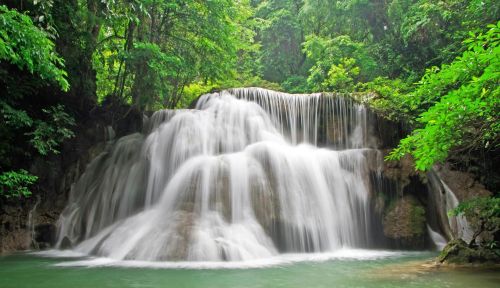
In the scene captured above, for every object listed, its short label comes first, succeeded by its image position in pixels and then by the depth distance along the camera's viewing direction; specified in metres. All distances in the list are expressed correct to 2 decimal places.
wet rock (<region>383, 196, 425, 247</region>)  10.33
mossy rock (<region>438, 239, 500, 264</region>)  6.93
